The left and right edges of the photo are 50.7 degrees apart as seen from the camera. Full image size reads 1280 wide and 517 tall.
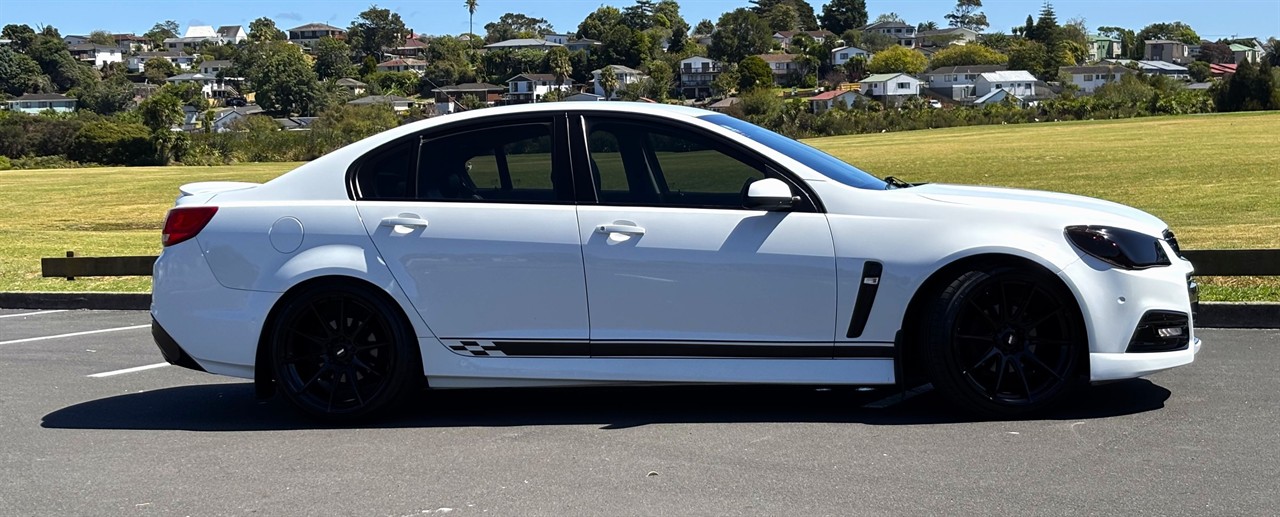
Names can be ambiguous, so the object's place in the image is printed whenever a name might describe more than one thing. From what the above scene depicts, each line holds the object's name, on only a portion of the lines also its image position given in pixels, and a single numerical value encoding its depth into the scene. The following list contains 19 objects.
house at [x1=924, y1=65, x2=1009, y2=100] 155.50
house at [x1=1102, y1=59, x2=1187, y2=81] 164.88
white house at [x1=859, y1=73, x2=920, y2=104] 149.00
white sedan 5.81
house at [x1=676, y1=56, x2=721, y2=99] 165.38
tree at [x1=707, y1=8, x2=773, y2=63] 193.12
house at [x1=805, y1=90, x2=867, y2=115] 118.72
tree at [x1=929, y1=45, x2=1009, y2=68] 182.62
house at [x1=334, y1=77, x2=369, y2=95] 161.18
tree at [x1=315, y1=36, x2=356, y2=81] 185.12
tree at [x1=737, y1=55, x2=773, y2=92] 149.00
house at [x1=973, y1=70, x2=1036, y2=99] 151.34
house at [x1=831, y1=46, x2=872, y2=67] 191.24
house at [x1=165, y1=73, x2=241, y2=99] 185.88
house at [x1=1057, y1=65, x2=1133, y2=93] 159.12
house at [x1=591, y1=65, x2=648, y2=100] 132.95
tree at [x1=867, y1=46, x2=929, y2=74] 181.62
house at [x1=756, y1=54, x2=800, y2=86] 183.75
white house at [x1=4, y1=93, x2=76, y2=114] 156.75
